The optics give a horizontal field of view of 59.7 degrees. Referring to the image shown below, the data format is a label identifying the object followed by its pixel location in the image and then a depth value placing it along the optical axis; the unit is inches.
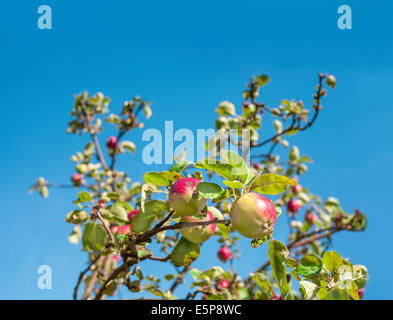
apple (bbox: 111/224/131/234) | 65.0
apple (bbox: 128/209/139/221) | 66.6
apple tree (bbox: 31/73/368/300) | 40.1
